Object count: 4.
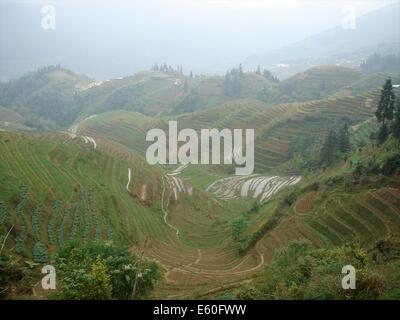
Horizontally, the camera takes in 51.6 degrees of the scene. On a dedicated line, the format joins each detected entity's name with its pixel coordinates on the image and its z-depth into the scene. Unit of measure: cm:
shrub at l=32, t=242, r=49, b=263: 2250
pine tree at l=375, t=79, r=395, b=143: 3941
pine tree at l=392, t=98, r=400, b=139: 3162
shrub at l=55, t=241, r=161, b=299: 1383
